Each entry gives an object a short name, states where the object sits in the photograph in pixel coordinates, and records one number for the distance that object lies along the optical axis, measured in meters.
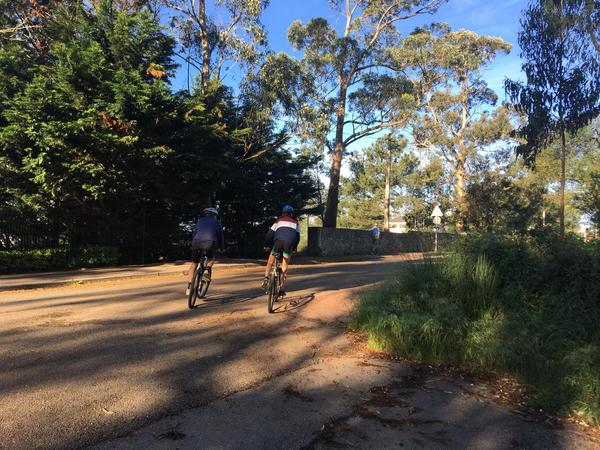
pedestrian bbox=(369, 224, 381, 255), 33.75
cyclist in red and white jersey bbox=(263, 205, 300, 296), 8.67
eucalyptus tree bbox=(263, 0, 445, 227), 26.78
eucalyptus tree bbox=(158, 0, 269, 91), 22.48
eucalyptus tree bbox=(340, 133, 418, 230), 68.06
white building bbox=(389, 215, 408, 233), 93.62
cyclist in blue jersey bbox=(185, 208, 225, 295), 8.84
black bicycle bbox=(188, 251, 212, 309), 8.50
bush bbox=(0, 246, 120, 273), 15.41
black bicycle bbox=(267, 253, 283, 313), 8.16
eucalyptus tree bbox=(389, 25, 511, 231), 29.34
